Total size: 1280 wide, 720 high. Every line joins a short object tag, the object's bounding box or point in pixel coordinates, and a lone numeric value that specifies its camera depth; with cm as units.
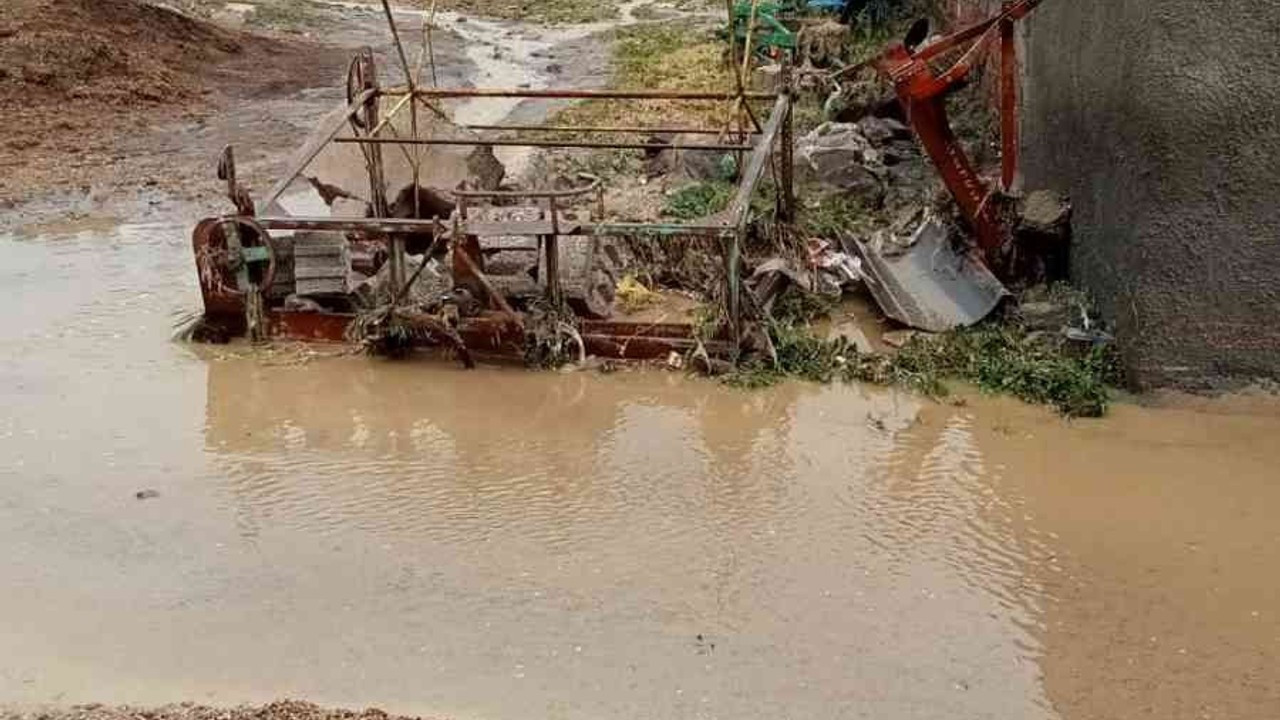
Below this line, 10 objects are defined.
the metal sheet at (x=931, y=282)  865
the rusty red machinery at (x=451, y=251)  795
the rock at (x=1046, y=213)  878
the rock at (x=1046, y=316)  831
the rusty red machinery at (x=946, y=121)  871
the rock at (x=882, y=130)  1220
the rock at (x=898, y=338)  847
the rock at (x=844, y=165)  1099
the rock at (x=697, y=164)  1127
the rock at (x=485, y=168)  1016
